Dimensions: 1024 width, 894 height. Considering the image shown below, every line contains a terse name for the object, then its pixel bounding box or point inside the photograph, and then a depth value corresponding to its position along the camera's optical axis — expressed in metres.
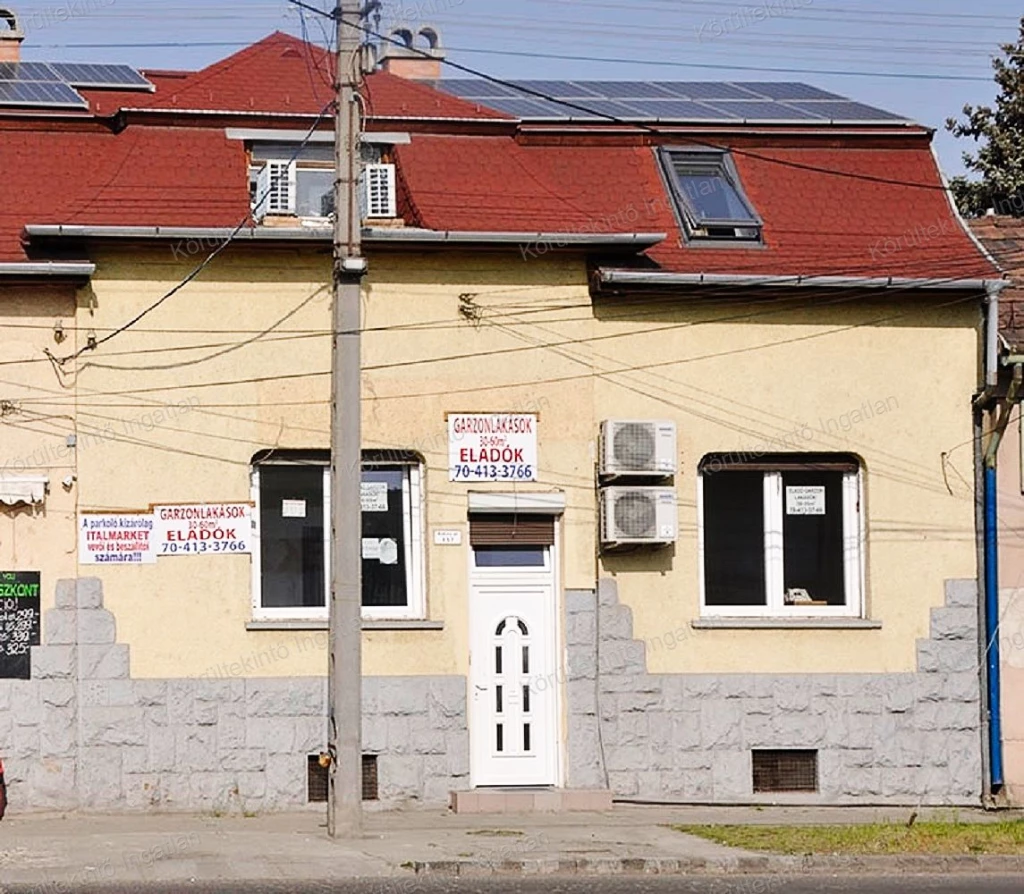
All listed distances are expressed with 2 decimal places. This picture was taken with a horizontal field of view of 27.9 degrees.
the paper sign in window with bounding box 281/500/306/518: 19.34
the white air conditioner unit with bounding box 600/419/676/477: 19.14
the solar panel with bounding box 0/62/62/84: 21.05
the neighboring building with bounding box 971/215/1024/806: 19.88
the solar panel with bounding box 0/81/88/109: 19.84
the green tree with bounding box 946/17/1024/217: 33.78
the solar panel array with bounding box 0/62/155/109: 19.89
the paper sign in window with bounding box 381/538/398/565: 19.41
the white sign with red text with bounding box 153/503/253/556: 18.80
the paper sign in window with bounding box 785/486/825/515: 20.14
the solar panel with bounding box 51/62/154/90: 21.09
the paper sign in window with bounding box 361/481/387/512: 19.44
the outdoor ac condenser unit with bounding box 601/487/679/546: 19.08
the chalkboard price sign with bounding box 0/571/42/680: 18.45
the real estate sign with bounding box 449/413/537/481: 19.31
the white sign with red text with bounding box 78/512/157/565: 18.64
